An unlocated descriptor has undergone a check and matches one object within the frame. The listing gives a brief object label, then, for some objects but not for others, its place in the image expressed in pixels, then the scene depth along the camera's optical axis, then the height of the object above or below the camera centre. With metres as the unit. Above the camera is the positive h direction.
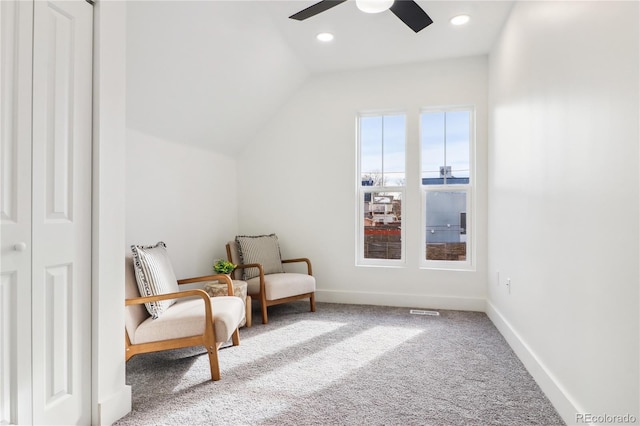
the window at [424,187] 4.22 +0.33
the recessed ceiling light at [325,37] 3.53 +1.74
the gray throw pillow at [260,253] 4.00 -0.42
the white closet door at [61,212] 1.60 +0.01
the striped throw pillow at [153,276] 2.49 -0.43
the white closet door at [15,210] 1.47 +0.02
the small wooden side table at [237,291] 3.25 -0.68
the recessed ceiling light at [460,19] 3.22 +1.74
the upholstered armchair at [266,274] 3.70 -0.64
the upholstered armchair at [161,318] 2.34 -0.67
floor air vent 3.92 -1.05
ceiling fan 2.30 +1.36
